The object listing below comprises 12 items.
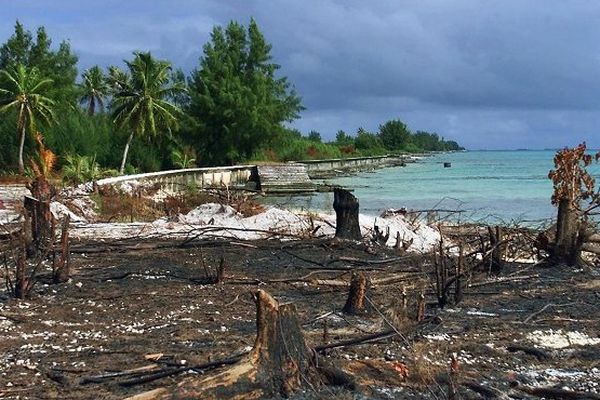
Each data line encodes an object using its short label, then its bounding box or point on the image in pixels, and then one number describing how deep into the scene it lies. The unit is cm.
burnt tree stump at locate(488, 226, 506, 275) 888
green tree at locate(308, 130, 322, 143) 11812
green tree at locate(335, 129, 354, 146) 12019
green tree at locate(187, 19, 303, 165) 5578
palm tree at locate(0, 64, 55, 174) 4003
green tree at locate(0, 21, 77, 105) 5250
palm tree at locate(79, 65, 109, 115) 7094
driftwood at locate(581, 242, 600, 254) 976
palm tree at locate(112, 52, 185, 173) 4606
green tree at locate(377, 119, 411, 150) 15012
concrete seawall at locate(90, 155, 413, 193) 3316
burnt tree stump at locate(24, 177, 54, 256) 1005
